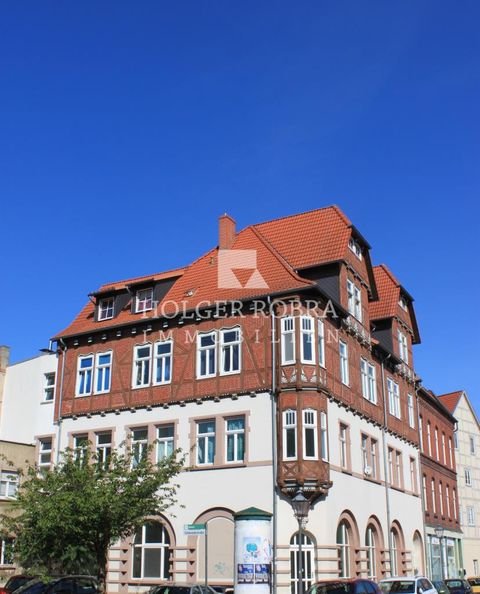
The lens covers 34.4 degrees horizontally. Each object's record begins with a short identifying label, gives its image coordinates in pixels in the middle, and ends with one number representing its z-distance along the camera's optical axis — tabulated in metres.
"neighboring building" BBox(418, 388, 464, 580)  44.25
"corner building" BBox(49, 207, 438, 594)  28.88
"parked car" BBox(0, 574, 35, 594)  27.50
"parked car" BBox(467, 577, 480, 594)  41.28
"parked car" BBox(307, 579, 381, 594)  20.98
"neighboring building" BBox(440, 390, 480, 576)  54.22
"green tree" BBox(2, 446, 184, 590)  23.56
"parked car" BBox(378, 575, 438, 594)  24.62
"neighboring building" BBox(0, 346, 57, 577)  35.66
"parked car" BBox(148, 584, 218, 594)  20.16
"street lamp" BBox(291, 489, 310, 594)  23.97
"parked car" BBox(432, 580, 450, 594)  32.81
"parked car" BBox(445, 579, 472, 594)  36.25
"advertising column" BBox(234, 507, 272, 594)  22.08
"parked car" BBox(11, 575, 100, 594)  22.38
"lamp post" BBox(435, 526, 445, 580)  40.06
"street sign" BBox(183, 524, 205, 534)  22.27
